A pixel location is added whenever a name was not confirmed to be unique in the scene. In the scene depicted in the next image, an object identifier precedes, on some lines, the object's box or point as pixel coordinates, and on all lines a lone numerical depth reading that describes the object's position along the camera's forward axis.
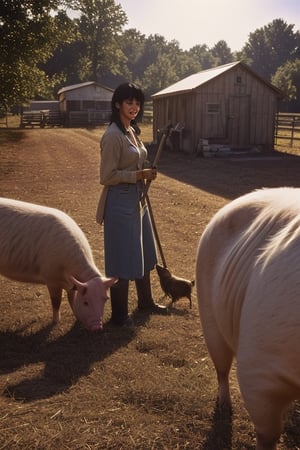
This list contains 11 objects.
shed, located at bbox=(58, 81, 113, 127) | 46.91
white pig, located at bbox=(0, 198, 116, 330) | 4.90
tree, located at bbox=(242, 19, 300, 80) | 106.81
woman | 4.57
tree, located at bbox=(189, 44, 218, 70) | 155.00
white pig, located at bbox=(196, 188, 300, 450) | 1.62
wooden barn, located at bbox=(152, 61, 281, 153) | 21.80
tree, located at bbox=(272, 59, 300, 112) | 55.50
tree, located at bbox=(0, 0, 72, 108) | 23.55
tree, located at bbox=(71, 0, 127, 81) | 70.44
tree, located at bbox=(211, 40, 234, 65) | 163.88
